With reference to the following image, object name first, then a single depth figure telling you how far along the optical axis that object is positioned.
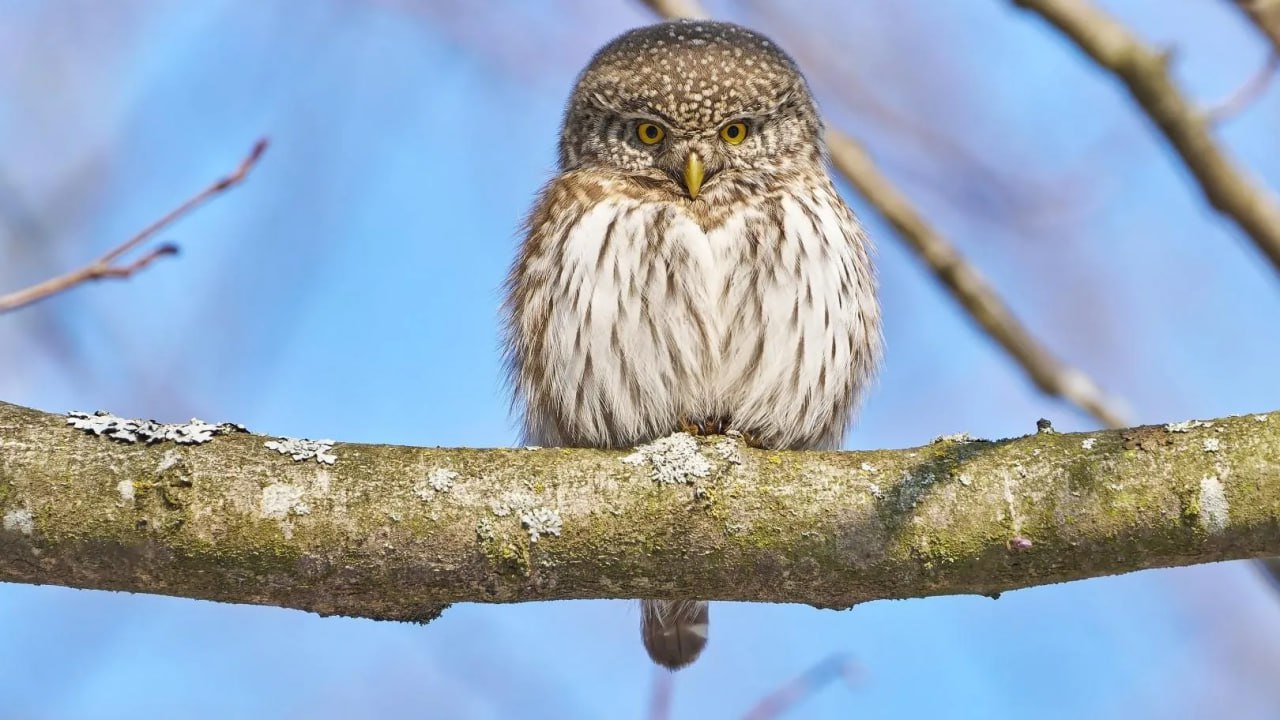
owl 8.14
